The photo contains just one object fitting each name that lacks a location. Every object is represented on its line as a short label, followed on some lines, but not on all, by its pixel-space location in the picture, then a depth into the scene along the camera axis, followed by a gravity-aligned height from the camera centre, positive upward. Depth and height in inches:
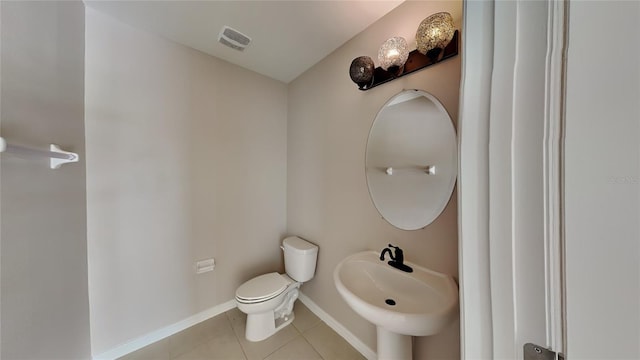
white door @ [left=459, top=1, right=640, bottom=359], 9.3 -0.2
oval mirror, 40.0 +4.1
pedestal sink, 31.1 -22.4
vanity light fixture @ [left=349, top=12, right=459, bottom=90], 36.7 +26.3
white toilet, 58.3 -34.7
